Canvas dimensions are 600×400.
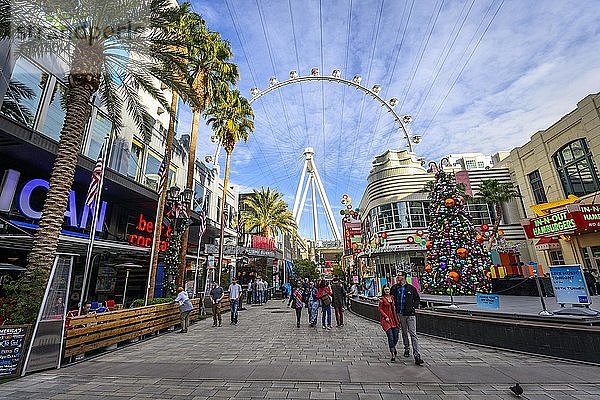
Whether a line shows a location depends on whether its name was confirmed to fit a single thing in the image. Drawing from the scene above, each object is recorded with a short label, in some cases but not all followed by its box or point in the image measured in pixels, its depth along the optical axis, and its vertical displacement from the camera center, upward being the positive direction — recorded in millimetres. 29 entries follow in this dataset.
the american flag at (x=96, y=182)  9977 +3380
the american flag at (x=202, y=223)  18219 +3525
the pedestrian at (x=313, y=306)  12486 -1086
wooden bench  7145 -1170
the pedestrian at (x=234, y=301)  13625 -842
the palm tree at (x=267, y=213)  42156 +9556
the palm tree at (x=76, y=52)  7367 +7466
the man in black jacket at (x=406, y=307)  6664 -643
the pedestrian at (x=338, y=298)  12732 -786
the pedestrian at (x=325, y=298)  11859 -725
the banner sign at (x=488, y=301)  10035 -843
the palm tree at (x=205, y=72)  16656 +12186
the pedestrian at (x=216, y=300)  13359 -790
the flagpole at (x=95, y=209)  9758 +2515
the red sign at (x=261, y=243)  34156 +4348
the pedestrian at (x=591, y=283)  17602 -596
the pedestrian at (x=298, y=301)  12765 -885
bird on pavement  4492 -1688
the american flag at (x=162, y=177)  13422 +4635
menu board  5863 -1188
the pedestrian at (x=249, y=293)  26031 -1016
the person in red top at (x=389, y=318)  6742 -899
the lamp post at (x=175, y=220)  14984 +3237
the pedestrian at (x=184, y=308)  11609 -930
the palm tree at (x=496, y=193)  33000 +8828
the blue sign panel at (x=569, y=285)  7840 -313
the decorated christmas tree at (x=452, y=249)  15273 +1384
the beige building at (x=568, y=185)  21031 +7134
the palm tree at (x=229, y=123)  22219 +11852
